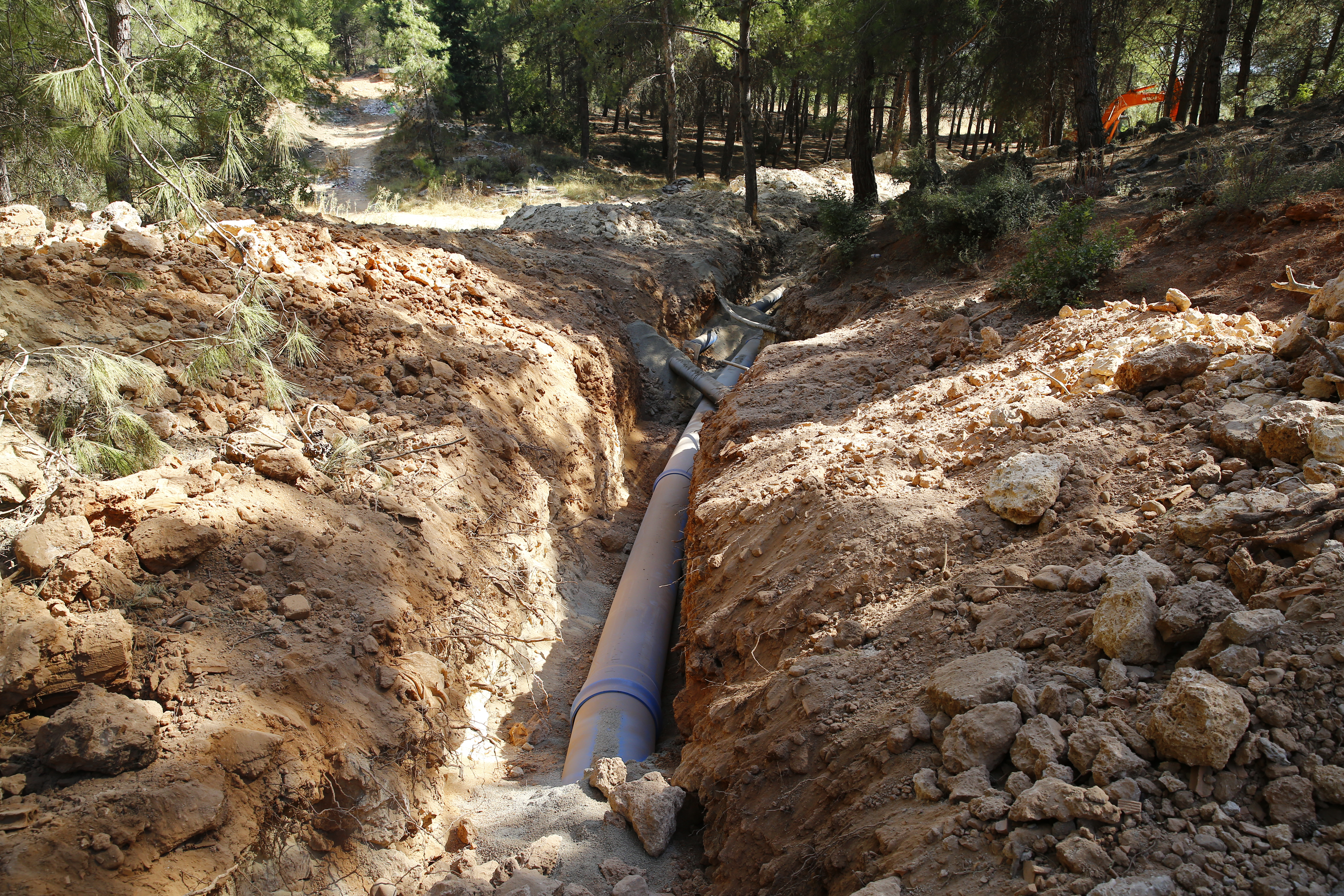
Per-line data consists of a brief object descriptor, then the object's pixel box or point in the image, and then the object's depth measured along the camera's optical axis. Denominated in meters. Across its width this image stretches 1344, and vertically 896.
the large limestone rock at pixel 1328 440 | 2.95
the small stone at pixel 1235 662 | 2.20
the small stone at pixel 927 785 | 2.50
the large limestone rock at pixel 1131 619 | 2.51
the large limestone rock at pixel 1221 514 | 2.81
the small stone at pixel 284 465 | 4.27
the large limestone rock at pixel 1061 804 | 2.06
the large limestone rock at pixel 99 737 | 2.67
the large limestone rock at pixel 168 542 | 3.44
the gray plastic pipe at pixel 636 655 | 4.22
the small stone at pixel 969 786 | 2.38
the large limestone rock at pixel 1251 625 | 2.26
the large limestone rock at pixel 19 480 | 3.39
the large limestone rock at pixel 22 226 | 5.06
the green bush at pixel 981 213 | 8.95
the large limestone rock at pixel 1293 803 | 1.84
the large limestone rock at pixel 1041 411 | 4.41
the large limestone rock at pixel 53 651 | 2.79
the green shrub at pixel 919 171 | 11.46
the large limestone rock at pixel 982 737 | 2.49
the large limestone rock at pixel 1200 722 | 2.01
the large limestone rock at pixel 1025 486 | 3.64
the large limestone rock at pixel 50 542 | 3.09
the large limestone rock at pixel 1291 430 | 3.11
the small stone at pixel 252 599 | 3.56
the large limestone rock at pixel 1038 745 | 2.32
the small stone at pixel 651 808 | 3.31
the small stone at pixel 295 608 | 3.64
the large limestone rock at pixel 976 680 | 2.66
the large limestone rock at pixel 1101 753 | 2.15
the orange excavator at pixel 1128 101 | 14.83
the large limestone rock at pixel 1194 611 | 2.45
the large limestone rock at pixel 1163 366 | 4.14
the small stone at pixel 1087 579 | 3.01
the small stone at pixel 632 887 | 2.99
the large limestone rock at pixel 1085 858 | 1.94
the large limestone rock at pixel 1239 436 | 3.31
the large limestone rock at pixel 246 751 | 2.93
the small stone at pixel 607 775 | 3.60
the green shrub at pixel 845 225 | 11.33
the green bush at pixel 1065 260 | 6.65
